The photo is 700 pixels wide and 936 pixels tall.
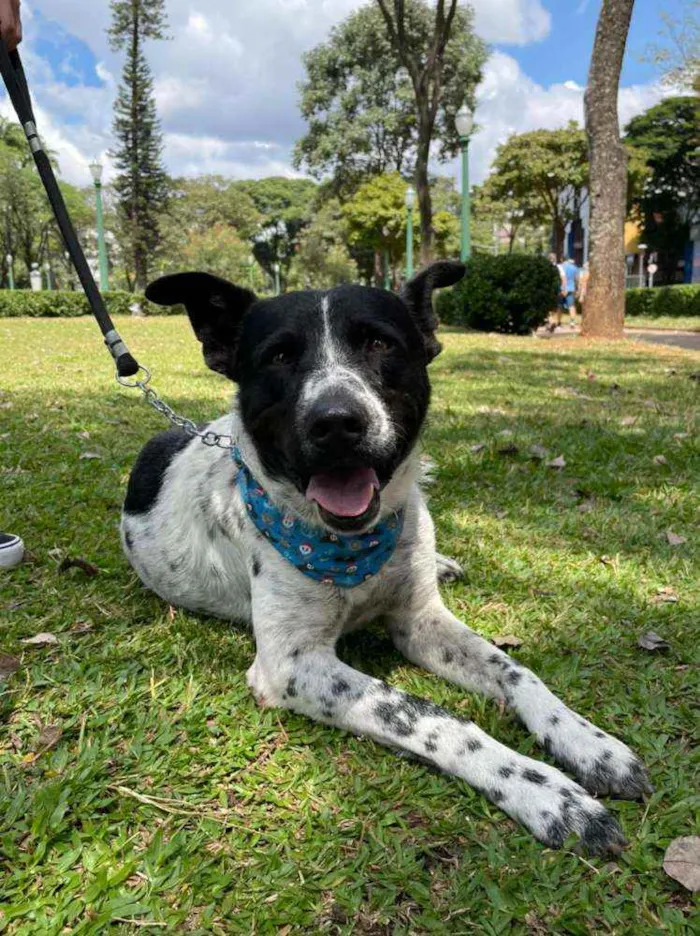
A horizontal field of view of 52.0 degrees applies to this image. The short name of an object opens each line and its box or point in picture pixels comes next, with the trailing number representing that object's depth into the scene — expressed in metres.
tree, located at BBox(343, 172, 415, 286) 41.53
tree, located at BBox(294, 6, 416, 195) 45.12
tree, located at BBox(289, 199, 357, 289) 65.88
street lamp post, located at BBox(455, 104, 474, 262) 18.22
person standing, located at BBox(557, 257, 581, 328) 20.12
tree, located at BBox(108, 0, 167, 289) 42.03
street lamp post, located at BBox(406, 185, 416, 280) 27.12
